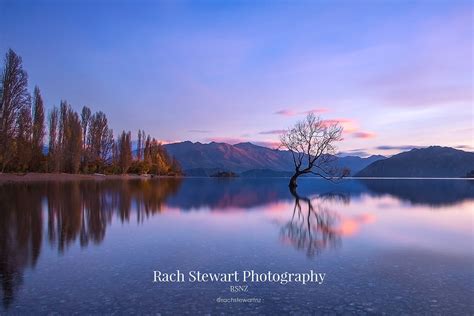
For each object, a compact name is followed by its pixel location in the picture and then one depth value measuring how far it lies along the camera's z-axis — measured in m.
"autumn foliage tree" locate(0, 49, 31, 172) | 47.84
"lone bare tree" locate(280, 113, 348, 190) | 48.00
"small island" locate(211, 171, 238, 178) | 161.77
